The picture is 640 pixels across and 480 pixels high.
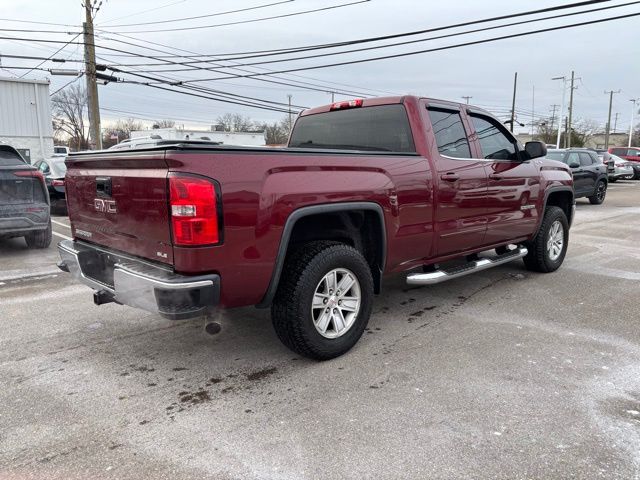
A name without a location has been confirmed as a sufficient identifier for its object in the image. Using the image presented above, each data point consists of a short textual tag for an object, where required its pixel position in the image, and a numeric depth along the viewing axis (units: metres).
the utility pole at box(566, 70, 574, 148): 57.27
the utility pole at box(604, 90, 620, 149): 74.28
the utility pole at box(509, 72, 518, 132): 49.83
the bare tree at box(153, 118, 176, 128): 63.41
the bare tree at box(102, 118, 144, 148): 62.03
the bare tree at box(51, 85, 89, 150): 63.58
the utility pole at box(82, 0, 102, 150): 18.73
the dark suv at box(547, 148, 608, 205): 14.91
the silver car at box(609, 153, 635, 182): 26.19
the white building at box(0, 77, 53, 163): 18.14
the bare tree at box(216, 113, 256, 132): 62.98
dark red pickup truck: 2.98
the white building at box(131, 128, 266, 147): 28.73
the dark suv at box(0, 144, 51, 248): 7.15
